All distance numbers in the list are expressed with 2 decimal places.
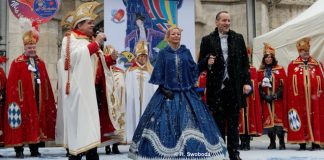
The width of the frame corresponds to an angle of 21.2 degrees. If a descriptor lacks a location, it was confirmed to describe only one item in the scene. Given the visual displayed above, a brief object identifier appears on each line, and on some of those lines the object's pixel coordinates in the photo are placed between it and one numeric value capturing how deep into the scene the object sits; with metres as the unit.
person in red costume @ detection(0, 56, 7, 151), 13.74
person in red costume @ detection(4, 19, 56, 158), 13.26
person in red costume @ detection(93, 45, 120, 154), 9.28
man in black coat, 10.09
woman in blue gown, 9.15
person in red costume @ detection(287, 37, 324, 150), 14.48
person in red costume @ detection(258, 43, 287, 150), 15.14
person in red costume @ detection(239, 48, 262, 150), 15.27
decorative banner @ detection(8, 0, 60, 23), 15.34
